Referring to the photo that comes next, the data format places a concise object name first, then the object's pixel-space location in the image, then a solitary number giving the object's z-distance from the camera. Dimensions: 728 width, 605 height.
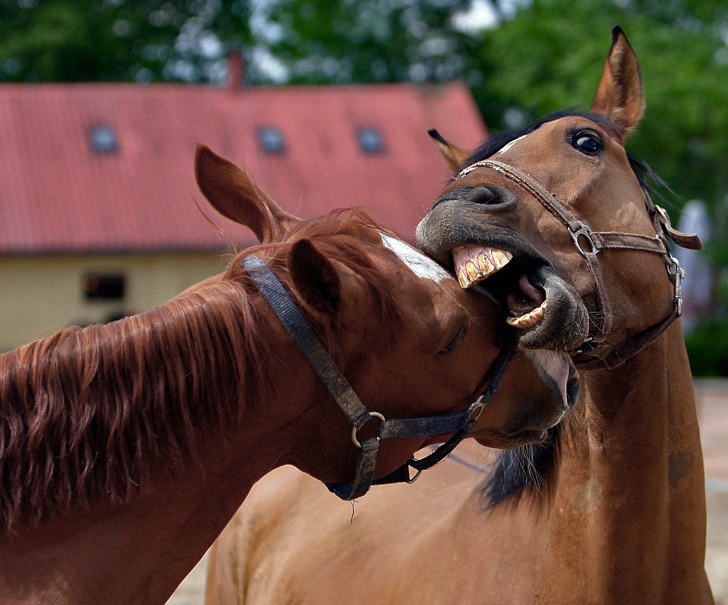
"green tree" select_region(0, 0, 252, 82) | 31.28
